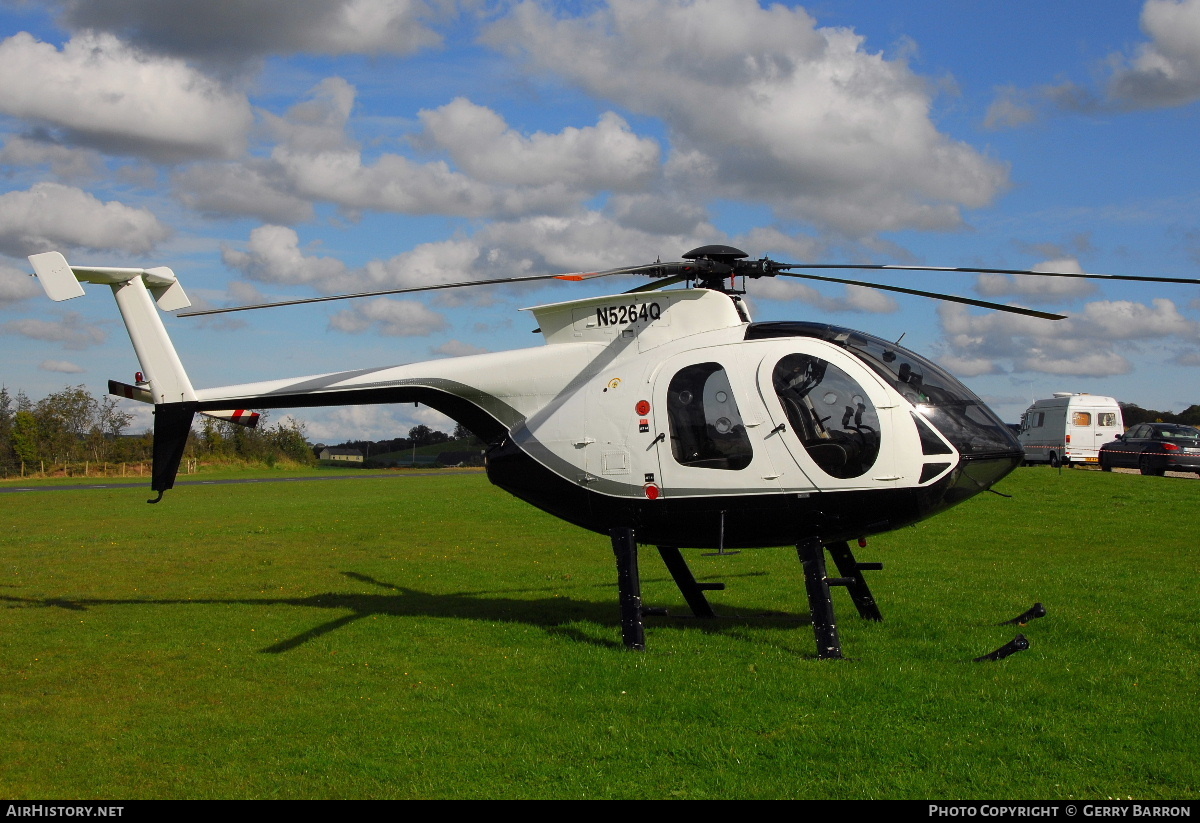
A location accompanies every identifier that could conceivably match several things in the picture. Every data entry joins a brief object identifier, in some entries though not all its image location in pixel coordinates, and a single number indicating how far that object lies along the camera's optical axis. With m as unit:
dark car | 35.47
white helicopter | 9.62
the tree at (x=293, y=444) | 79.31
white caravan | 41.91
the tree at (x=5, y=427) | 69.94
